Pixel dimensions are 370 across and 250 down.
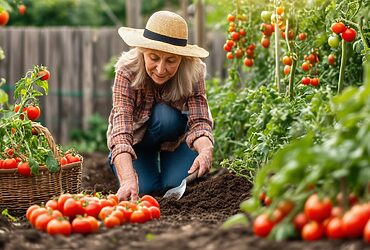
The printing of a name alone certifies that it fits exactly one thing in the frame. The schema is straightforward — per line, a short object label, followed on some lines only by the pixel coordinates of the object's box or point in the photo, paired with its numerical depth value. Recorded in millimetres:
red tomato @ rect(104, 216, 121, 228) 4948
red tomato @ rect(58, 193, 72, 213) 5134
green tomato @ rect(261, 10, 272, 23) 7304
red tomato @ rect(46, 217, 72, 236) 4706
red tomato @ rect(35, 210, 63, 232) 4819
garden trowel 6807
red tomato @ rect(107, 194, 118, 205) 5532
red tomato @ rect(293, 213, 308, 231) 4063
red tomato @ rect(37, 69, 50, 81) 6645
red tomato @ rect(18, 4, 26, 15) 8498
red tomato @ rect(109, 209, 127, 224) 5028
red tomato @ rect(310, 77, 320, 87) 7046
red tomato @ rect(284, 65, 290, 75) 7333
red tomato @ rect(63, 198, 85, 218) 5048
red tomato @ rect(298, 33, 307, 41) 7553
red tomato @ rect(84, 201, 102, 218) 5153
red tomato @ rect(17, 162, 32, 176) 6148
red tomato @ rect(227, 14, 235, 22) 8074
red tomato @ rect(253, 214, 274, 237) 4087
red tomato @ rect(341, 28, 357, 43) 6453
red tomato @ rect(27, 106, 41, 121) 6549
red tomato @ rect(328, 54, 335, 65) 7505
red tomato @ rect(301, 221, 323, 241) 3961
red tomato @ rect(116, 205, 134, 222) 5124
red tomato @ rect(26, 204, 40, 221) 5125
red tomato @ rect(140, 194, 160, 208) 5598
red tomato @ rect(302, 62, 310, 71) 7288
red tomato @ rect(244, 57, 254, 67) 8294
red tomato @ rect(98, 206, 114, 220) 5068
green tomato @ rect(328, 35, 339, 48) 6793
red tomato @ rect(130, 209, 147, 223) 5144
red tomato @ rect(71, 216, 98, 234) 4785
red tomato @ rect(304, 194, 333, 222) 3975
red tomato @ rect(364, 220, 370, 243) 3748
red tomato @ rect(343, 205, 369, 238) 3841
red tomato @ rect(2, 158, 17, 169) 6205
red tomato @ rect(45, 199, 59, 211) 5153
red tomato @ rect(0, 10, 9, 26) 6774
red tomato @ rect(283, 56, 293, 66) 7175
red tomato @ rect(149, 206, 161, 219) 5430
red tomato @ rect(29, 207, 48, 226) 4948
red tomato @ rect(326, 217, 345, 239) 3882
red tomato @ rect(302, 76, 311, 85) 7108
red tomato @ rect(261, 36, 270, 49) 8127
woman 6779
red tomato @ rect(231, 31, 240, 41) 8098
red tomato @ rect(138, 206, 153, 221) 5239
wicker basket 6224
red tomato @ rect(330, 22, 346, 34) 6430
